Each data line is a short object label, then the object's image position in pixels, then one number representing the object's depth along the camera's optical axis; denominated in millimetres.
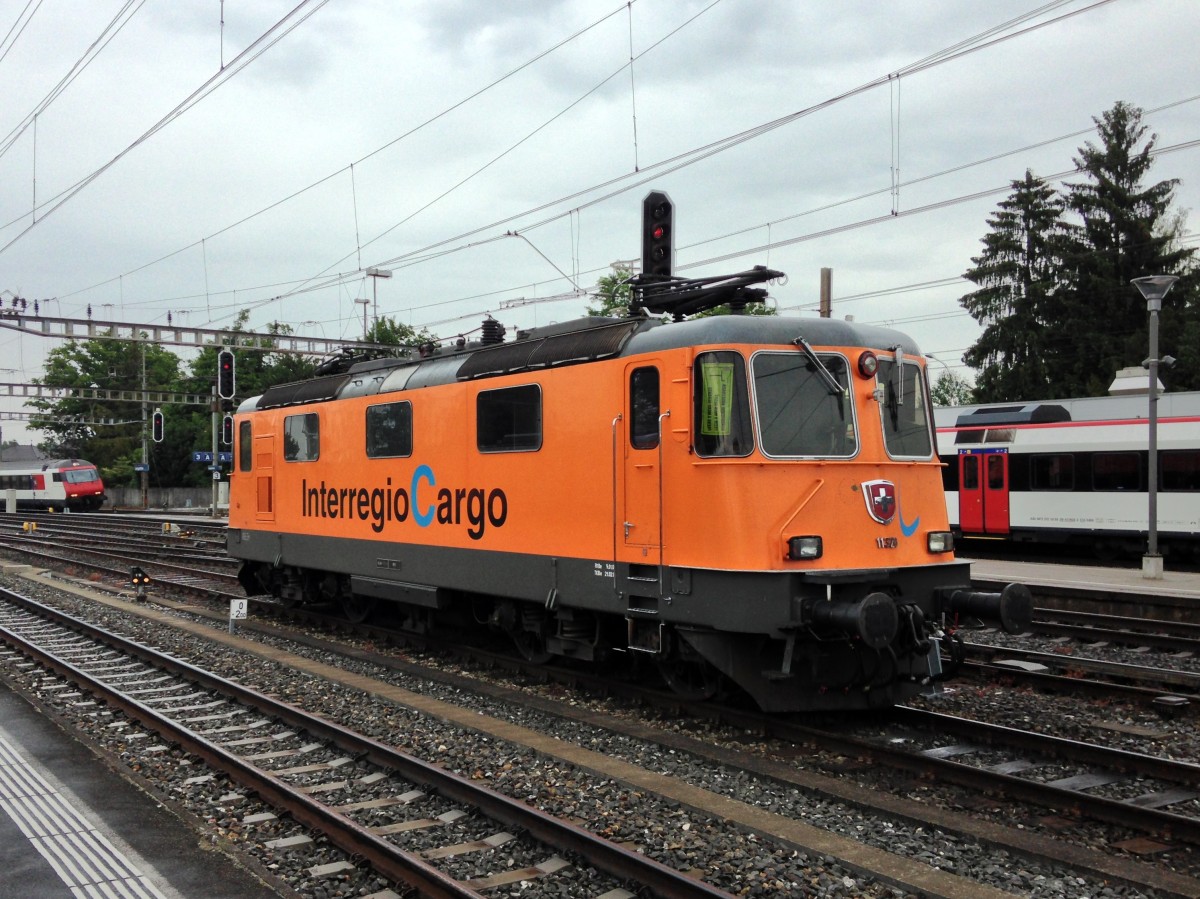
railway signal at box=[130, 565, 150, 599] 18188
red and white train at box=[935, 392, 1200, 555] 21906
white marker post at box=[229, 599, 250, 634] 14680
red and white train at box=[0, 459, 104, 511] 57219
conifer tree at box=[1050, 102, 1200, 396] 41875
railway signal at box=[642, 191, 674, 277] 14758
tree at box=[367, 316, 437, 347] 60781
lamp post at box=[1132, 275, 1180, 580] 17781
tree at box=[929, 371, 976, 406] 66562
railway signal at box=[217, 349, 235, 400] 25109
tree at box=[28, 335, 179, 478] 81875
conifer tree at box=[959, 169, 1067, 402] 44062
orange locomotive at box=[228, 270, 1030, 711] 8102
